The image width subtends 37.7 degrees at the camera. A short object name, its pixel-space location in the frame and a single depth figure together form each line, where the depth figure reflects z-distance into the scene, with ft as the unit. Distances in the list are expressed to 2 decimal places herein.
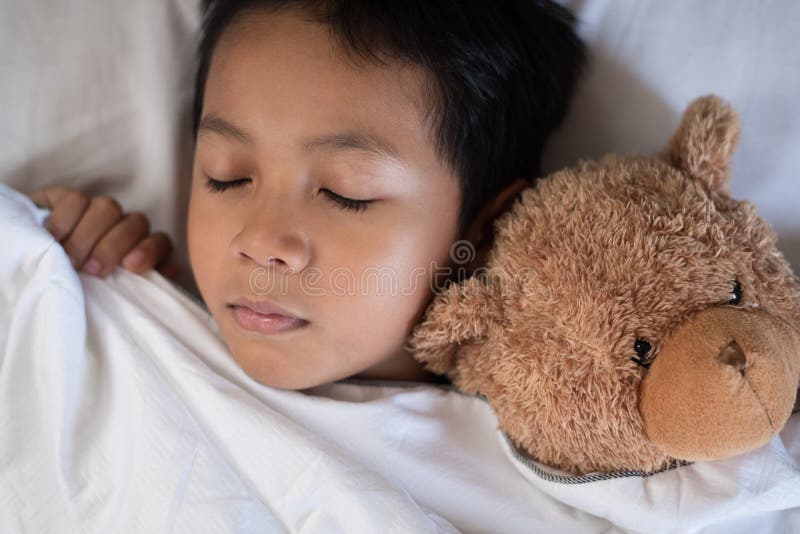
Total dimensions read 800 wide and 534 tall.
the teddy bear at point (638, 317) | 1.31
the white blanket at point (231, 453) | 1.42
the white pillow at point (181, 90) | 1.63
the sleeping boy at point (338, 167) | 1.43
